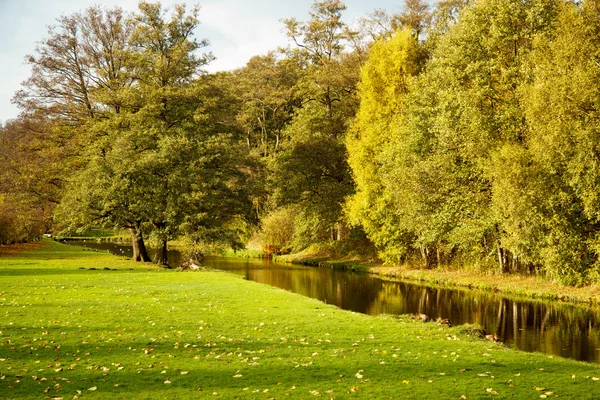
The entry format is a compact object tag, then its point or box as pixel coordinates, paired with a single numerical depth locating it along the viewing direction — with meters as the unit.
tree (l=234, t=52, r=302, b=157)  74.50
